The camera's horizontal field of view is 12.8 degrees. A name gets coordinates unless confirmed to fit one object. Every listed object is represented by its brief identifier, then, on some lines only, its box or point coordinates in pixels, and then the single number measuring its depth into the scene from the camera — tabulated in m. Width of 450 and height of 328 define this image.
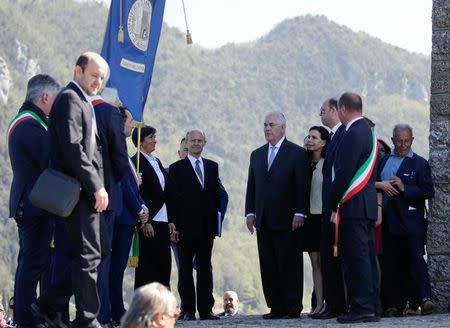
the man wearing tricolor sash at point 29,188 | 13.78
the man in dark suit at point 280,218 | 17.67
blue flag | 17.98
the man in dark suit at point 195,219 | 19.26
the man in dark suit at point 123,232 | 16.33
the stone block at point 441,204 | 17.61
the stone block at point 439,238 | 17.63
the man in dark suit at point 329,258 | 15.88
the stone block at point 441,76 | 17.65
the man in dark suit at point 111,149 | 13.06
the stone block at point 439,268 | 17.64
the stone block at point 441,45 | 17.67
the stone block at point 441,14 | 17.82
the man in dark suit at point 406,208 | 17.32
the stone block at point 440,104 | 17.68
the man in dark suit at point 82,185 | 12.46
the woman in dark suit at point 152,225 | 18.28
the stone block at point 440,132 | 17.71
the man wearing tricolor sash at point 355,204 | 15.12
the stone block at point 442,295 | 17.56
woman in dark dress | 17.93
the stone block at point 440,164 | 17.65
